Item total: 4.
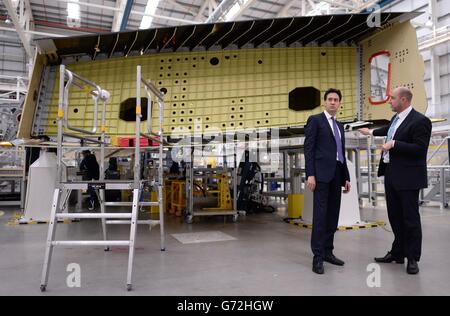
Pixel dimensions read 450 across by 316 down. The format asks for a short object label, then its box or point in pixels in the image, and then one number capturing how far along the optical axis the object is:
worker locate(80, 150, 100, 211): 8.48
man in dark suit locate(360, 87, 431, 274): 2.99
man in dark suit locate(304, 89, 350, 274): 3.12
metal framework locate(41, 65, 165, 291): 2.61
